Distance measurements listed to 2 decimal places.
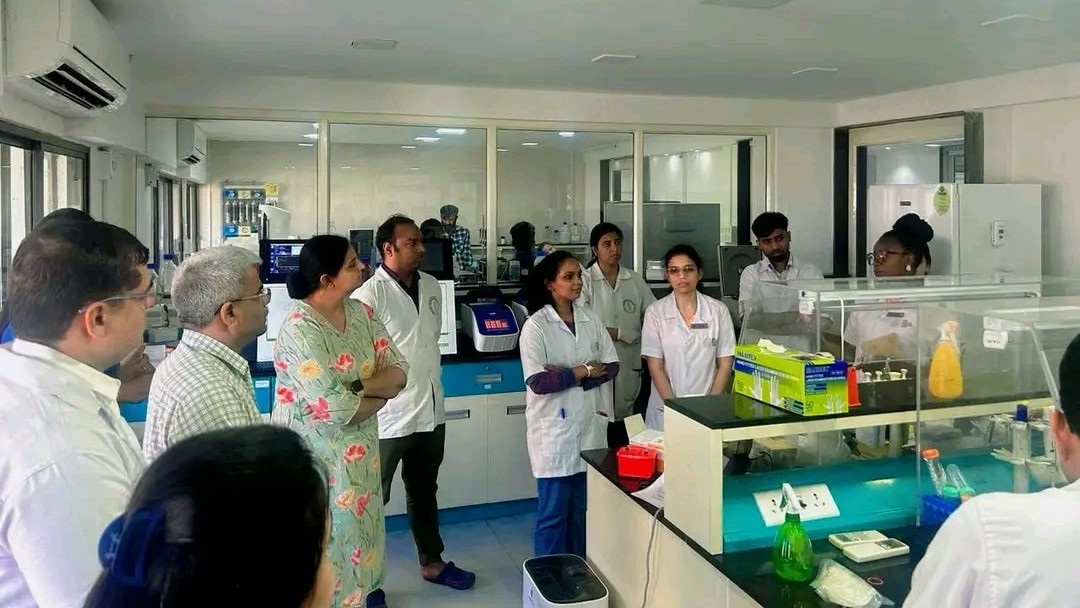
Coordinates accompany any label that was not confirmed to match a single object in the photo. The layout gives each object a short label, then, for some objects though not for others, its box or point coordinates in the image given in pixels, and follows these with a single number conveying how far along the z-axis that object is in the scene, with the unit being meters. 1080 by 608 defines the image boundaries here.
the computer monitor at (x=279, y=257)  3.81
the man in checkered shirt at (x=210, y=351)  1.60
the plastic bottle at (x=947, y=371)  1.93
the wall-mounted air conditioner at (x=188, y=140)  4.57
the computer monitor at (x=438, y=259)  4.17
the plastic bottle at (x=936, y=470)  1.93
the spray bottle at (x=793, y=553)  1.64
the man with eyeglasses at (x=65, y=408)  1.02
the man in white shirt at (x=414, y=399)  3.26
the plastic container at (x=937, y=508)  1.89
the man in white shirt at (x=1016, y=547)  0.98
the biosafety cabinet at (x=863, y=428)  1.81
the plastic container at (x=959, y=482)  1.89
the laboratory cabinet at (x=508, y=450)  4.15
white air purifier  2.26
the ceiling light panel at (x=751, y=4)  2.88
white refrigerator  4.25
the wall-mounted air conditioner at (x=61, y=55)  2.34
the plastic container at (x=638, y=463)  2.29
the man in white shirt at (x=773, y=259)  4.44
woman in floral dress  2.26
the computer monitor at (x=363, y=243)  5.05
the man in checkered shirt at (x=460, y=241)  5.05
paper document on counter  2.09
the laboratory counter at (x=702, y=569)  1.60
